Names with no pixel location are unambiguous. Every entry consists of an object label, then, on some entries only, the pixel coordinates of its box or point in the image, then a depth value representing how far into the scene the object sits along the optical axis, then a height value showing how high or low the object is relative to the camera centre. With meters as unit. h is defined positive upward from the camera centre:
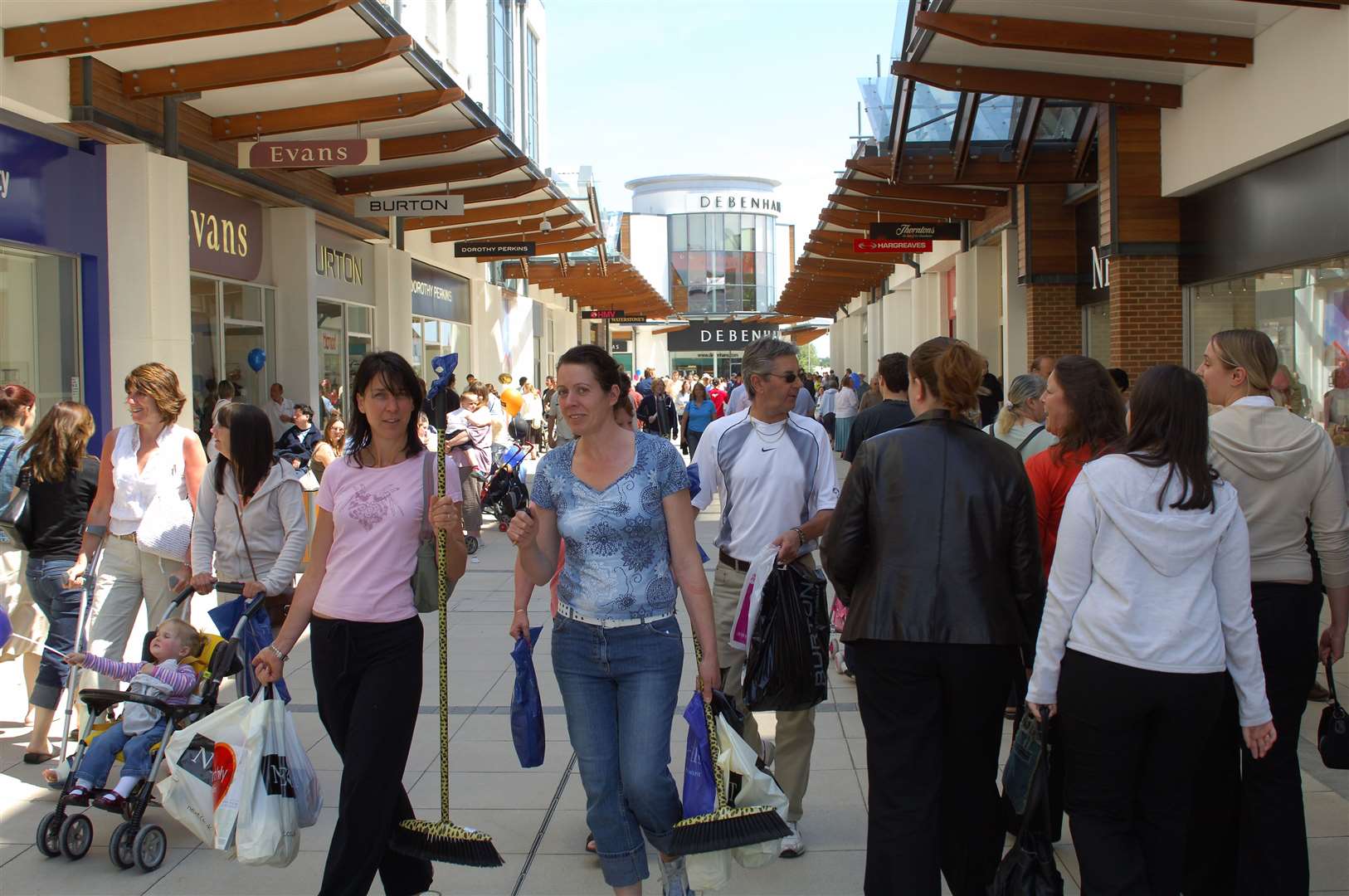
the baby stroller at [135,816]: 4.58 -1.45
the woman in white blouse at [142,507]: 5.68 -0.41
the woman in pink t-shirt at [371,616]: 3.79 -0.63
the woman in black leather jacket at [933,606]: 3.55 -0.57
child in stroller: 4.73 -1.14
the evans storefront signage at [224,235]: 13.53 +2.03
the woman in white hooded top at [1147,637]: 3.33 -0.63
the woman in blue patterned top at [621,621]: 3.70 -0.62
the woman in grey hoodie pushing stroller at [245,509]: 5.20 -0.39
